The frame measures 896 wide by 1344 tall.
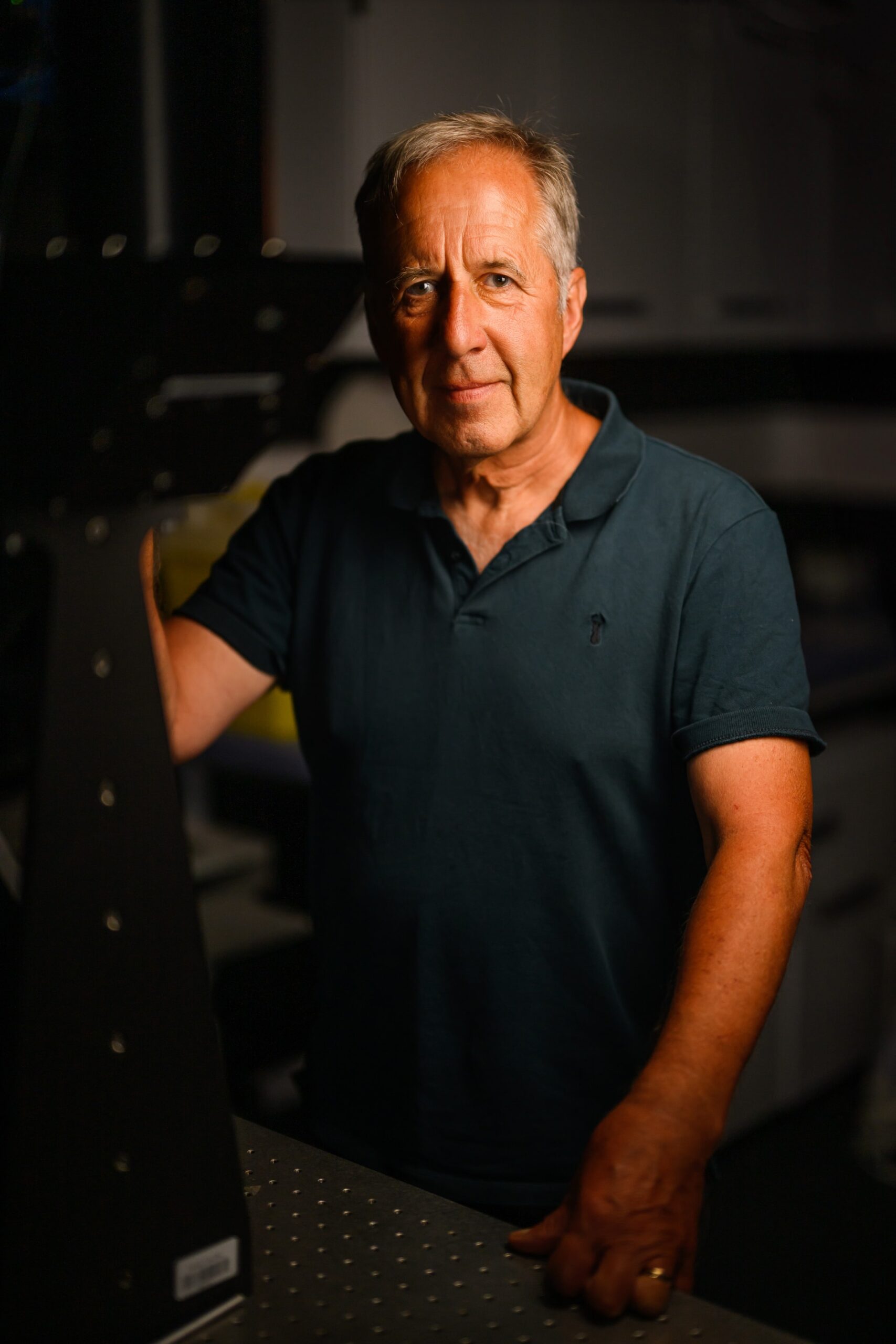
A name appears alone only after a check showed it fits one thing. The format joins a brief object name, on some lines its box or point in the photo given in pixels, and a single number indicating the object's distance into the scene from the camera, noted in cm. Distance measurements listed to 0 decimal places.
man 92
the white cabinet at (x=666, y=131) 174
